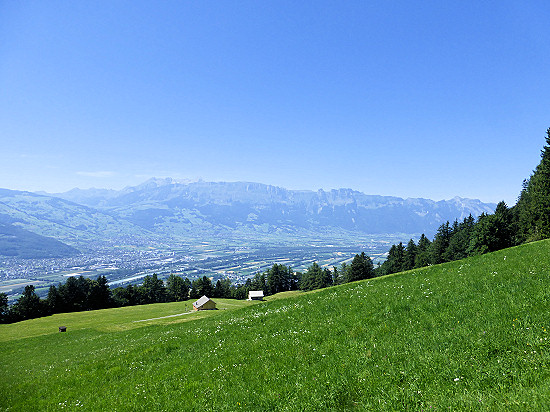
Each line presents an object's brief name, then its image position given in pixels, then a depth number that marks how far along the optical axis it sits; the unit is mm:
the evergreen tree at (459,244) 95188
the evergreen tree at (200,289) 127875
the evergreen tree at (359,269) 109750
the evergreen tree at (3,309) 89112
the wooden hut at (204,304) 84938
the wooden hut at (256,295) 118312
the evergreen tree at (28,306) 93500
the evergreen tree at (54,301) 99125
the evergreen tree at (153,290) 122312
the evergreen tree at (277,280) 139125
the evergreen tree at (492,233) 78062
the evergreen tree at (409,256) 113200
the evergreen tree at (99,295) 107688
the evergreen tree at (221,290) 132500
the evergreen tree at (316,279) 130375
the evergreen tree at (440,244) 104125
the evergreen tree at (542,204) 50812
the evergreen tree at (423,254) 105875
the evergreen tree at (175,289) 126400
